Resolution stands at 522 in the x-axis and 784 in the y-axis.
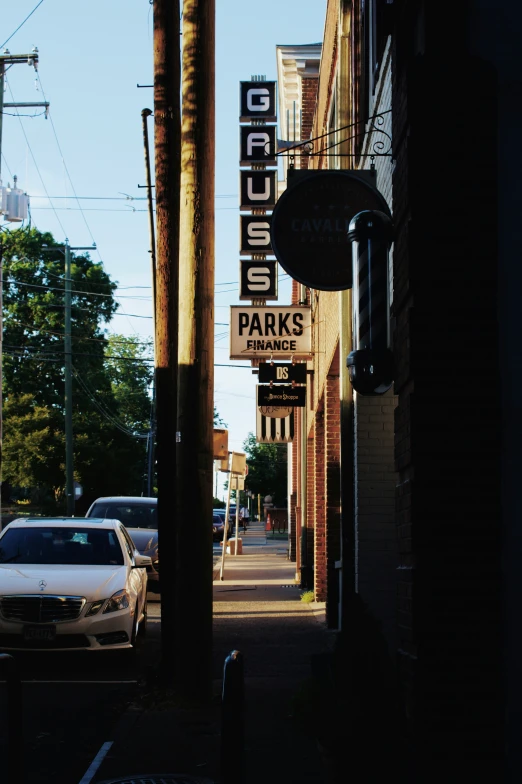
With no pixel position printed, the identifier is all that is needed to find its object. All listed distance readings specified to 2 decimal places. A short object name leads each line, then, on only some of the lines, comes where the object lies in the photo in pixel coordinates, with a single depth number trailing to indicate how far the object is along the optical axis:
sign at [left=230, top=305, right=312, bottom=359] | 18.78
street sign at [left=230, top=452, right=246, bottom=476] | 29.69
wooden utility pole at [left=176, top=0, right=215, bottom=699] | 8.80
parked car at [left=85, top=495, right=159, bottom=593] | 21.11
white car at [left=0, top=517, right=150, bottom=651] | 11.33
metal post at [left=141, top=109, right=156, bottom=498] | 21.04
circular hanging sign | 9.20
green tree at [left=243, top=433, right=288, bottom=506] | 111.00
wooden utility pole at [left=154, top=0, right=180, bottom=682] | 10.27
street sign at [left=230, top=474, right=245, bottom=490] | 33.56
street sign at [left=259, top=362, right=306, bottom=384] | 19.47
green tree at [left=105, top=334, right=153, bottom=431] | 84.50
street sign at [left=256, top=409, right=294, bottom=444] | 26.92
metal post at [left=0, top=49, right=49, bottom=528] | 31.92
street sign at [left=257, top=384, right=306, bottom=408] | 19.53
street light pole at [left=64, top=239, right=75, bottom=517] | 39.06
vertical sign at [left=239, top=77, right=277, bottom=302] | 19.00
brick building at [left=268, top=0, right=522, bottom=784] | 5.22
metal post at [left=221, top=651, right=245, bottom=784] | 4.40
